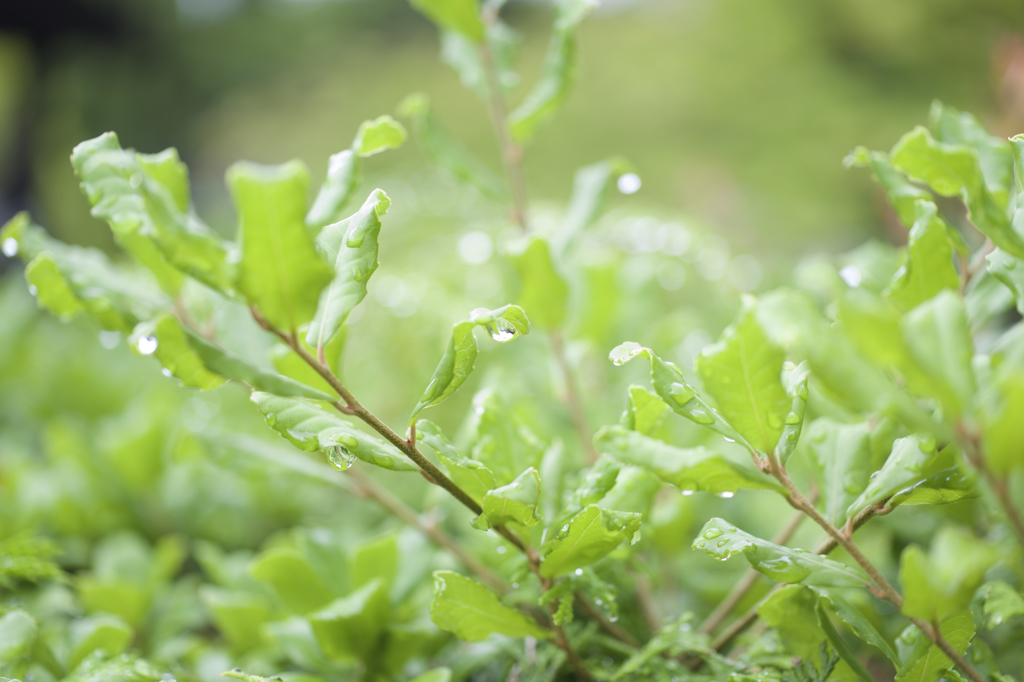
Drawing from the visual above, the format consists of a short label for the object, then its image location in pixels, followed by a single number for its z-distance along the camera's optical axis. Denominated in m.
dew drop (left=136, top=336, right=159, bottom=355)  0.42
